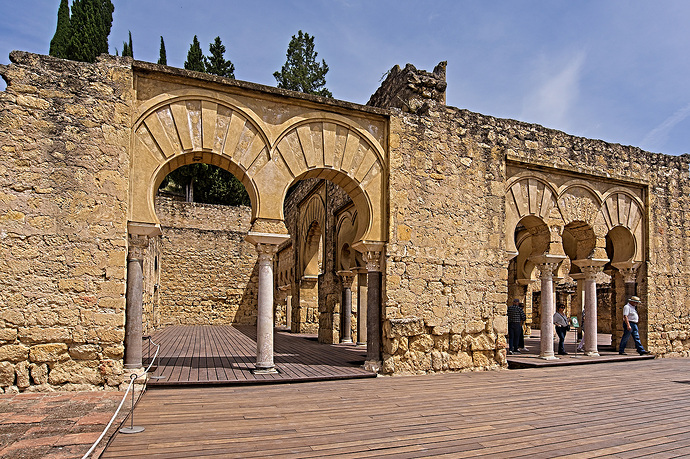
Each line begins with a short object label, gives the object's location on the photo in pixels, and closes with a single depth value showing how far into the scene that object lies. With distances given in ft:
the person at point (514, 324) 34.60
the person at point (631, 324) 33.55
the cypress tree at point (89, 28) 92.38
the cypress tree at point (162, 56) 112.16
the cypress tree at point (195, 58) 102.17
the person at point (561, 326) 33.99
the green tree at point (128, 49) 114.83
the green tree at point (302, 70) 107.24
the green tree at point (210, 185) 97.50
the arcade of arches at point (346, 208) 19.39
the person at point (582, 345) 35.23
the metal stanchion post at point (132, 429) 13.75
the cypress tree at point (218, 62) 103.71
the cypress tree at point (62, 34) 97.96
